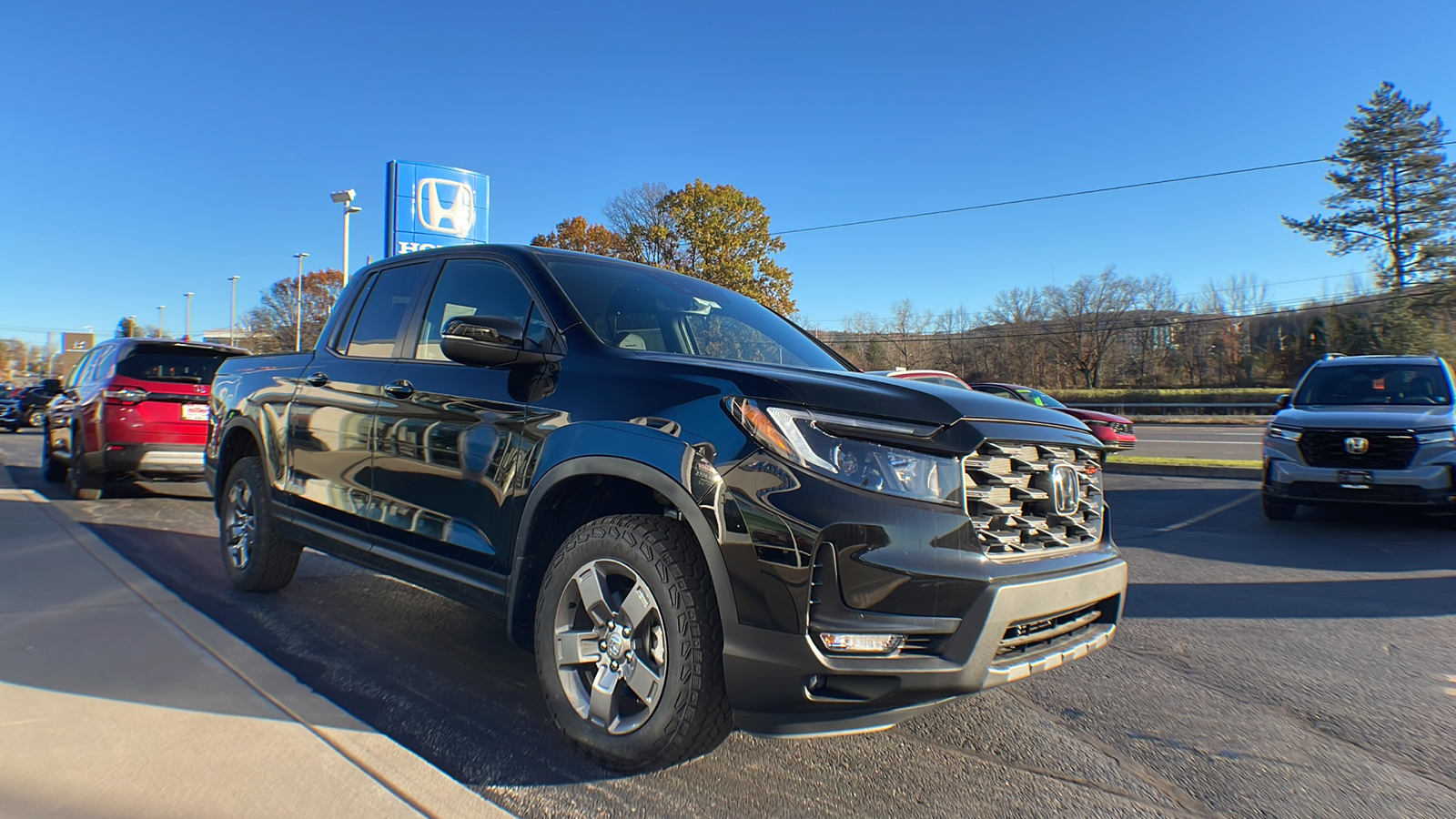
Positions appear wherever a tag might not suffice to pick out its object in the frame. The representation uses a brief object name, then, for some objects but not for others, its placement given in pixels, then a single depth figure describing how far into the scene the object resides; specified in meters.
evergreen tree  38.91
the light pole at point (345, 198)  26.14
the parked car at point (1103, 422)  16.36
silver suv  7.50
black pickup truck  2.26
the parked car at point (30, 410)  28.65
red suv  8.42
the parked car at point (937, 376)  10.52
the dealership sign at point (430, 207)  21.20
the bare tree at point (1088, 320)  58.44
